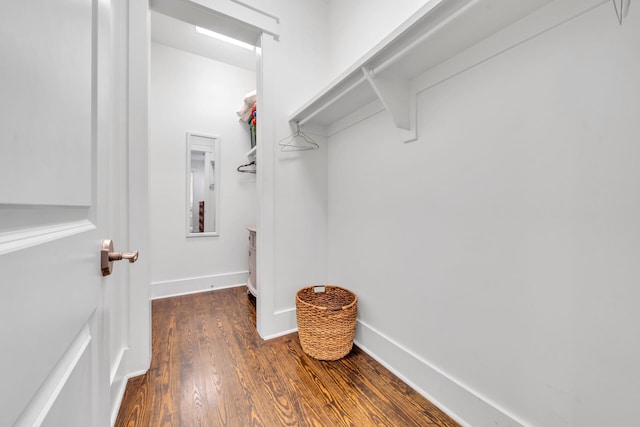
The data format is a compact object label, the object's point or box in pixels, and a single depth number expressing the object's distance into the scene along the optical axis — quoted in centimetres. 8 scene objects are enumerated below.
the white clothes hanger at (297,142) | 185
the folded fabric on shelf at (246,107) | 267
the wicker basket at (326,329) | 148
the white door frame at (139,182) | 138
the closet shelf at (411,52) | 84
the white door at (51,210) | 23
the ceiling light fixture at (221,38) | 241
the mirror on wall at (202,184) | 273
